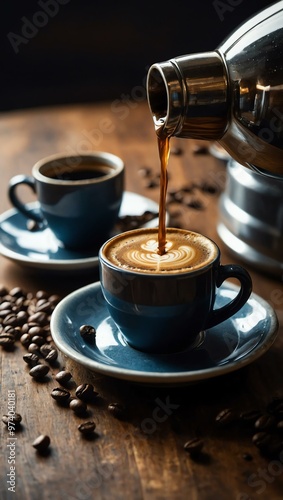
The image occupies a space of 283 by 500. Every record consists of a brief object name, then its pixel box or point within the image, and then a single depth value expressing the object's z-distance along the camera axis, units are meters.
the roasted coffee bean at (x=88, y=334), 0.81
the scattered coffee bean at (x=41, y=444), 0.67
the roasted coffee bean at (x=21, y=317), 0.90
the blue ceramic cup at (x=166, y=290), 0.74
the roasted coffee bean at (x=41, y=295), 0.95
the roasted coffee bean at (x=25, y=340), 0.85
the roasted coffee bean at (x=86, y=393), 0.74
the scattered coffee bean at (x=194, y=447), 0.65
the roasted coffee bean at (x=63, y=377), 0.77
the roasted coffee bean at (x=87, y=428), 0.69
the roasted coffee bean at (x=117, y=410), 0.71
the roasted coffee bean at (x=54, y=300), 0.93
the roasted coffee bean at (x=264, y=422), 0.68
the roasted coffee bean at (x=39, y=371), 0.78
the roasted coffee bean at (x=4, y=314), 0.91
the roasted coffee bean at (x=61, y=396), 0.74
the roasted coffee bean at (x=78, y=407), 0.72
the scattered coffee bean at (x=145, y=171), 1.33
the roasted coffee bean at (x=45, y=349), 0.83
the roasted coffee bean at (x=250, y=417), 0.70
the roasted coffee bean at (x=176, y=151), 1.42
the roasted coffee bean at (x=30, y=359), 0.81
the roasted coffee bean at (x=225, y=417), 0.69
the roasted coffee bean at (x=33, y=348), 0.83
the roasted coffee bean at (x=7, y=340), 0.85
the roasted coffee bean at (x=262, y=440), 0.66
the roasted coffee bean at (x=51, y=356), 0.81
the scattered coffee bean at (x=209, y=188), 1.25
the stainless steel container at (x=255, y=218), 0.95
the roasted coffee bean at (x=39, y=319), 0.89
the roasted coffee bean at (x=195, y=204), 1.20
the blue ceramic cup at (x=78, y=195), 1.03
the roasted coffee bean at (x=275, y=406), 0.71
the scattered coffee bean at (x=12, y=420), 0.70
